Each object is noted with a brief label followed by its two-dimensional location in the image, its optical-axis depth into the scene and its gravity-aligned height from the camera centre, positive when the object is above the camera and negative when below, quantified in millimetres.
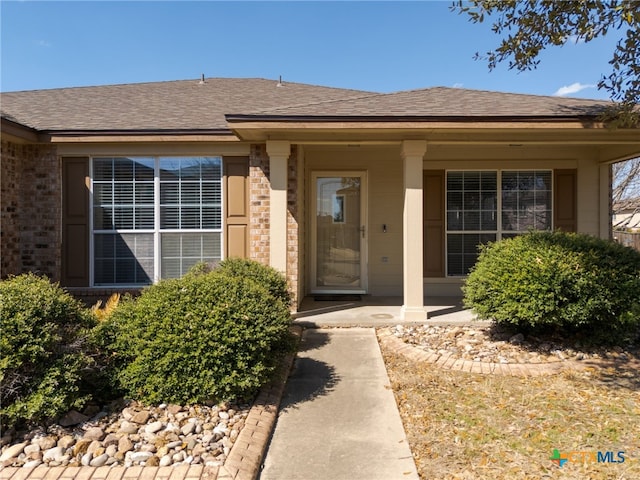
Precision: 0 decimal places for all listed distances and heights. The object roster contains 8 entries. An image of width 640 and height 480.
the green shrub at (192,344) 3318 -851
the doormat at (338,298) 7730 -1104
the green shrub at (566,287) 4574 -534
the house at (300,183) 6207 +1011
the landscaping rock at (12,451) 2705 -1395
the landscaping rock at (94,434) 2924 -1375
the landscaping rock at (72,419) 3051 -1325
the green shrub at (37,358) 2887 -857
